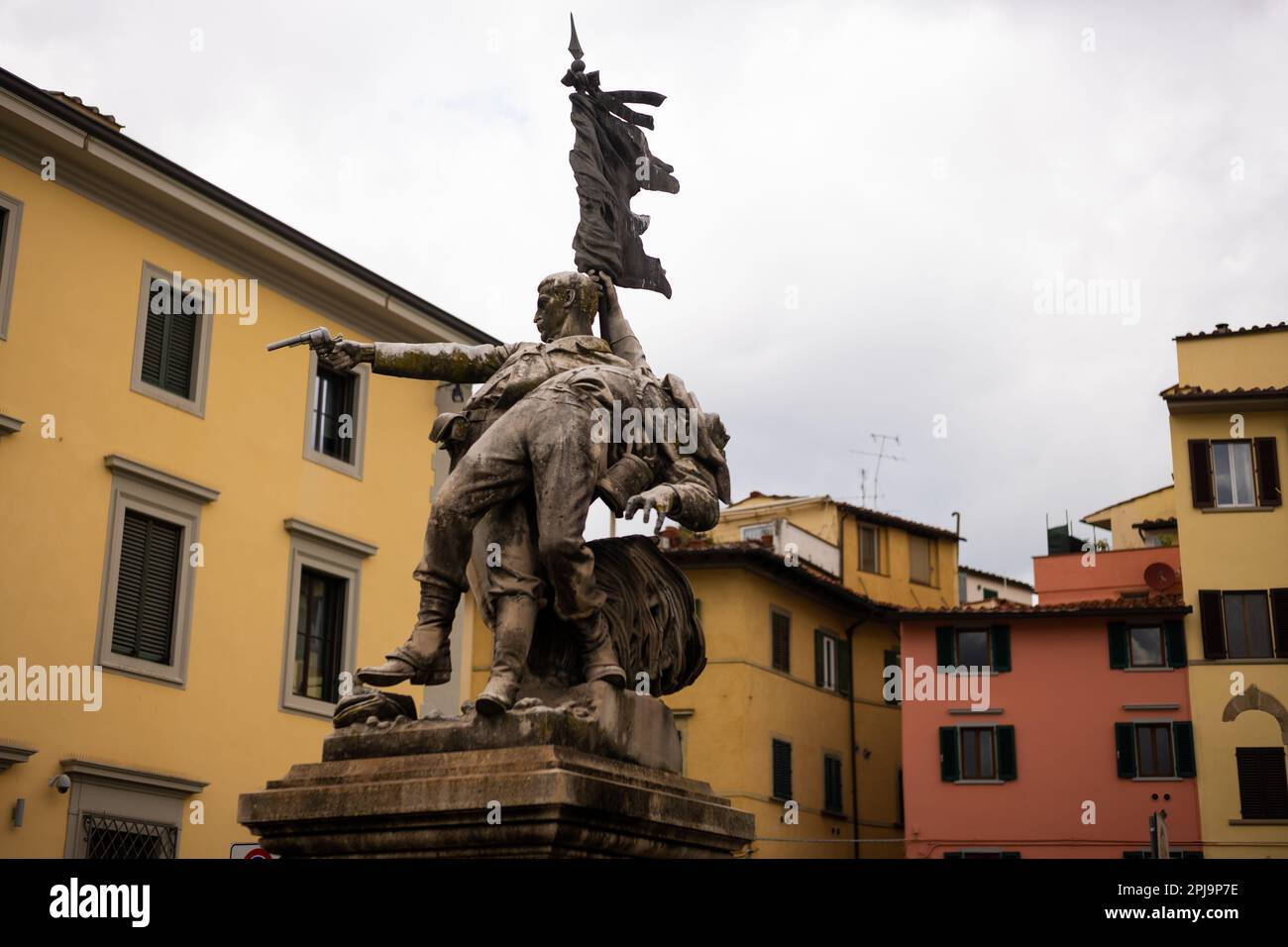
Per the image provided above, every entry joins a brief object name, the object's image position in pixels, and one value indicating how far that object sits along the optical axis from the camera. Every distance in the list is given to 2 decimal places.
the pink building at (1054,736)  38.81
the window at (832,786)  44.94
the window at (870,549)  50.19
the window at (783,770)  42.12
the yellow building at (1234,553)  37.88
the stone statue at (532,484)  6.00
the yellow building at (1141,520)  47.44
